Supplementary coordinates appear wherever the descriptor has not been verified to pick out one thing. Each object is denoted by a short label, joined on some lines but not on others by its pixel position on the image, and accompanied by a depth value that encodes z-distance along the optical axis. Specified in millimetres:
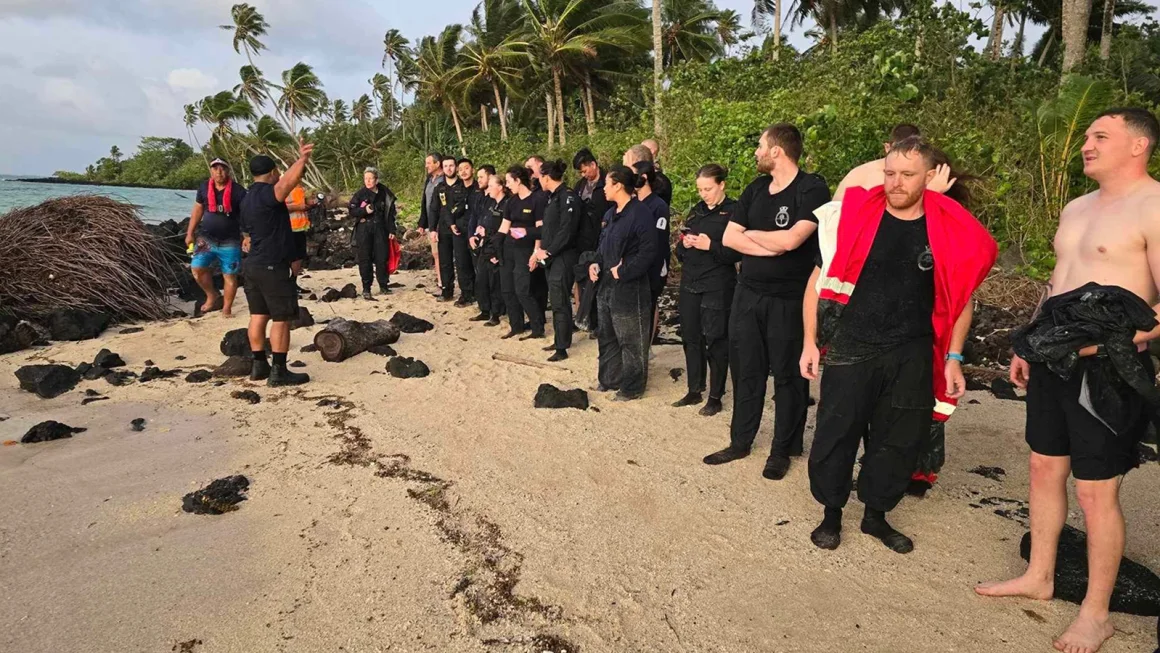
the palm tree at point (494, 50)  28359
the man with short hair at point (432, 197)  10070
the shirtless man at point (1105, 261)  2504
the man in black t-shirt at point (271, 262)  6098
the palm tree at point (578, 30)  24359
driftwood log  7258
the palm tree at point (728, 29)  33469
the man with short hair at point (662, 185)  6762
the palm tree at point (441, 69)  32656
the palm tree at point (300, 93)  43812
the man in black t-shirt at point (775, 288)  3975
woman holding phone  5004
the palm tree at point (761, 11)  34000
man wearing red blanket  3016
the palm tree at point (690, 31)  28125
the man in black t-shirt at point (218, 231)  8133
